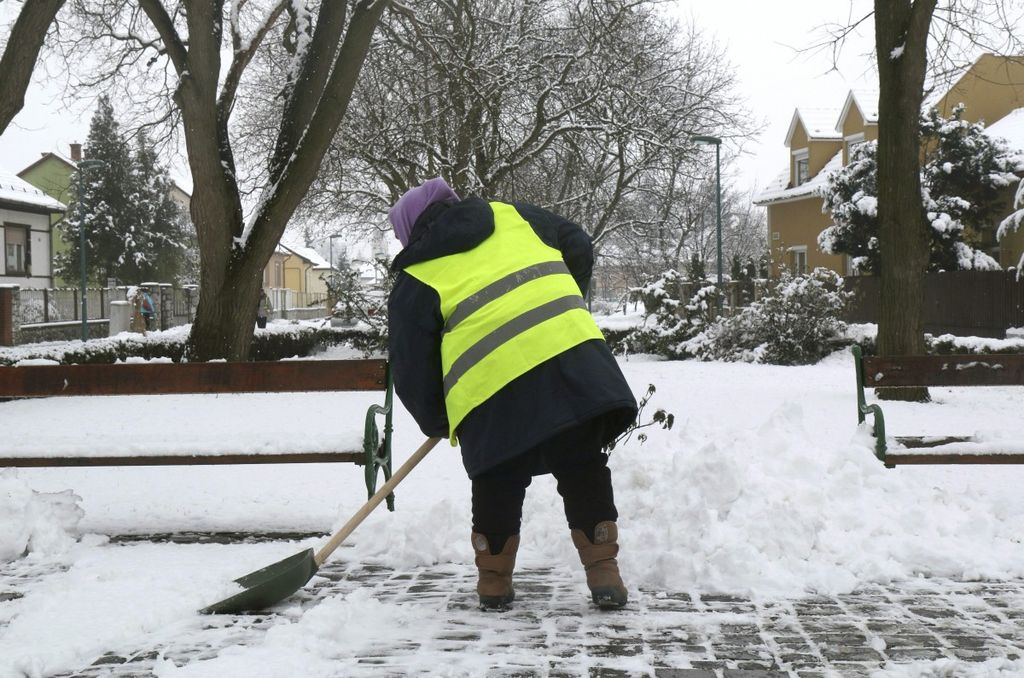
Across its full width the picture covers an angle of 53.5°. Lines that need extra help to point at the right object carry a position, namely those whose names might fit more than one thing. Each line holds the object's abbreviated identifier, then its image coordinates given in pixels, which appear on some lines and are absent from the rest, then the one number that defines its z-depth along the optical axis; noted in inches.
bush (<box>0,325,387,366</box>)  620.7
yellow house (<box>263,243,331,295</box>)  3507.9
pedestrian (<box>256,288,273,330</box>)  1156.3
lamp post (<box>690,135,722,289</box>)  911.0
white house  1493.6
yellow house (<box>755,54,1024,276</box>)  1096.8
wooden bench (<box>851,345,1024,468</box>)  210.2
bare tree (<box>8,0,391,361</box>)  508.1
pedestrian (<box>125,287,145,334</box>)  1204.7
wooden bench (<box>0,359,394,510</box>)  221.0
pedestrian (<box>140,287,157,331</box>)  1215.6
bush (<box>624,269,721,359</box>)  852.6
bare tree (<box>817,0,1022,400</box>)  435.8
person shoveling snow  151.1
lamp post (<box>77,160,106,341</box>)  1160.4
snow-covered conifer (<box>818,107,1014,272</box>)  923.4
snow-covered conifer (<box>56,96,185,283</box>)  1875.0
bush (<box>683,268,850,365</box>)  737.6
